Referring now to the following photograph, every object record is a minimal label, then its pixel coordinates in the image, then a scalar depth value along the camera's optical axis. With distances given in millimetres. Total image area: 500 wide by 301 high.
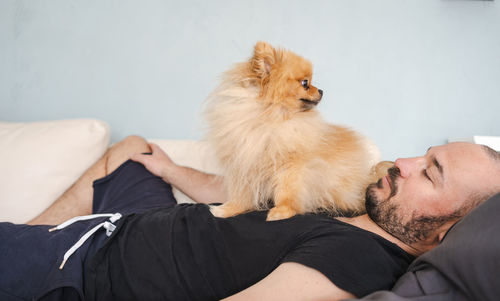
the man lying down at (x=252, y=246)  958
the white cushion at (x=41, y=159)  1763
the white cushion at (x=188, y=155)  2008
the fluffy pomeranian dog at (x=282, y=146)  1367
